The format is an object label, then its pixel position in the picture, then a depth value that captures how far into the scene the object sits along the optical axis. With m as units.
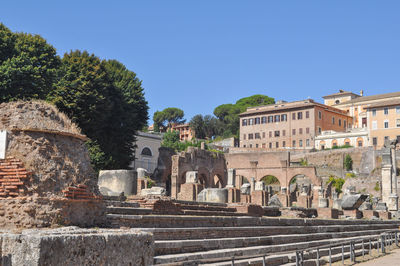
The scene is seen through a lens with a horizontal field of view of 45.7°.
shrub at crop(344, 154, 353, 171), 59.03
